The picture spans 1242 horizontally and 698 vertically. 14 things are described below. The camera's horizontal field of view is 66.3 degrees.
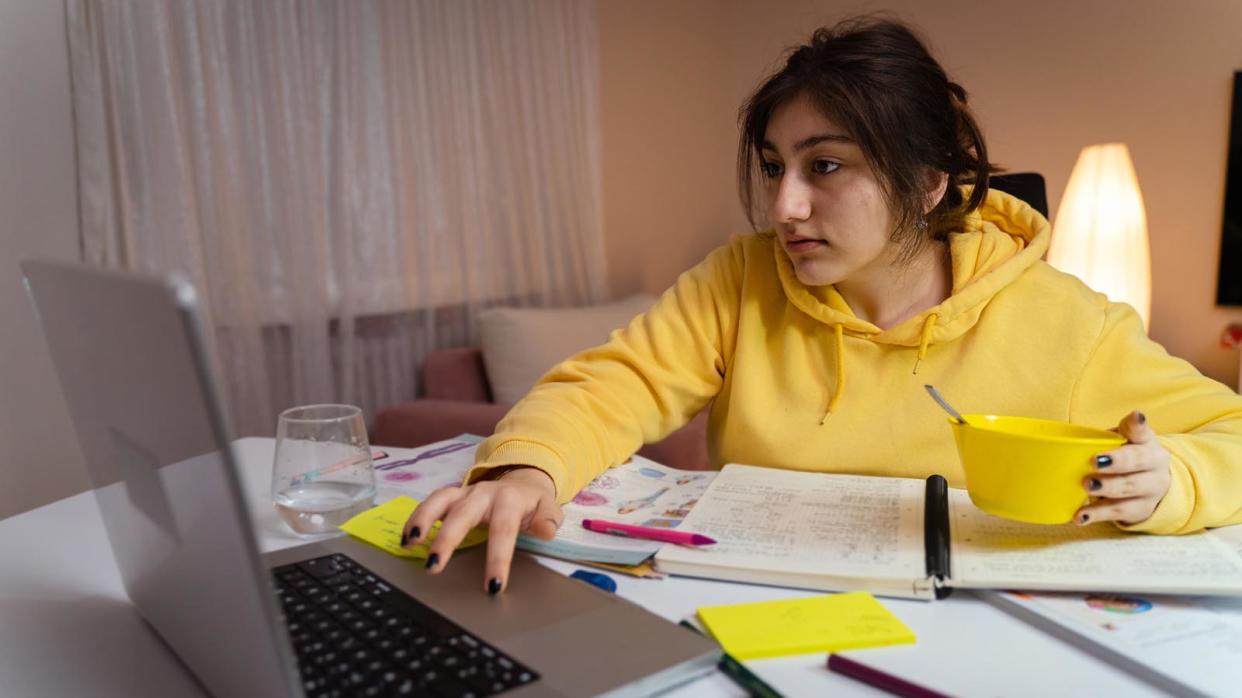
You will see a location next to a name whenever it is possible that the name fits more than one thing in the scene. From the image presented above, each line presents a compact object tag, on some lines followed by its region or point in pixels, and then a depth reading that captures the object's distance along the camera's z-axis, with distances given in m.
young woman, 1.10
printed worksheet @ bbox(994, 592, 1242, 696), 0.62
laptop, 0.48
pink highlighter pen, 0.83
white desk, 0.62
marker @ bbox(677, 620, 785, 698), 0.61
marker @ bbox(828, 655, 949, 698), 0.60
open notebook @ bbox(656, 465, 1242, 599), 0.75
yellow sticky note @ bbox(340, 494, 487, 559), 0.84
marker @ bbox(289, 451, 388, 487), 0.92
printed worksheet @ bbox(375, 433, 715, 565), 0.85
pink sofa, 2.38
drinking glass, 0.91
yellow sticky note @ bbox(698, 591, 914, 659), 0.66
